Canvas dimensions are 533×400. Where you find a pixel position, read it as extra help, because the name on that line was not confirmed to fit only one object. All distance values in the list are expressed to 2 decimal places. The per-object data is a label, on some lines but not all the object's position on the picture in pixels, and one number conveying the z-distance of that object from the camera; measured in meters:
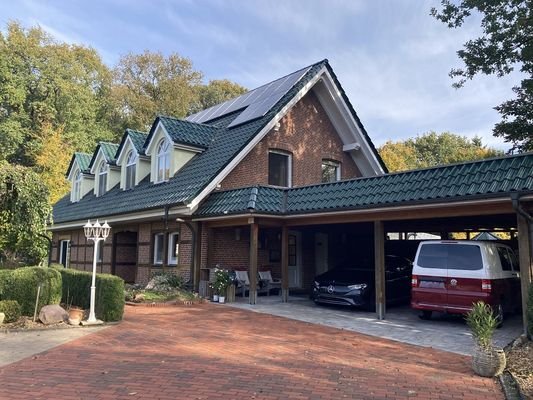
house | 10.44
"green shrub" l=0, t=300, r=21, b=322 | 9.70
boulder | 9.64
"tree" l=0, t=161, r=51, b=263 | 12.70
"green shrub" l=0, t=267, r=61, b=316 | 10.26
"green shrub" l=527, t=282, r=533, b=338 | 7.82
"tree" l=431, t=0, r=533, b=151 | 17.05
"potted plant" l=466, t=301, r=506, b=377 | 6.28
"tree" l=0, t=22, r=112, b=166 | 34.12
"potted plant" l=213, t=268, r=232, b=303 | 13.84
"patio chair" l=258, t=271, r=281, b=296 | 16.02
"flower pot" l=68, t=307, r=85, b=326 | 9.64
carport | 8.98
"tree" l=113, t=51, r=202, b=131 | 42.16
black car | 12.59
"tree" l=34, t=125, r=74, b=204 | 29.27
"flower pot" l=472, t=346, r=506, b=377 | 6.27
